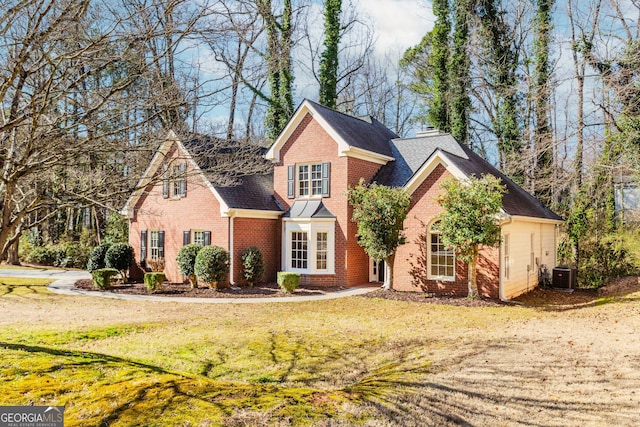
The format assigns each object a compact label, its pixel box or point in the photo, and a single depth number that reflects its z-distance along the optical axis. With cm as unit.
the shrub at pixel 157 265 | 2219
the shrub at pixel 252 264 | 1970
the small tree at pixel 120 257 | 2177
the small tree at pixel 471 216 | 1528
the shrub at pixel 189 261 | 1959
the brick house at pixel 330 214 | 1783
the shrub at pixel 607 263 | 2130
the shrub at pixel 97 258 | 2177
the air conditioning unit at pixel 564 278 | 2023
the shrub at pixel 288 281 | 1839
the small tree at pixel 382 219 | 1741
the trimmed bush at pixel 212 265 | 1861
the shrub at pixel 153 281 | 1905
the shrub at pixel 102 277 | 1994
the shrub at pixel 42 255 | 3078
